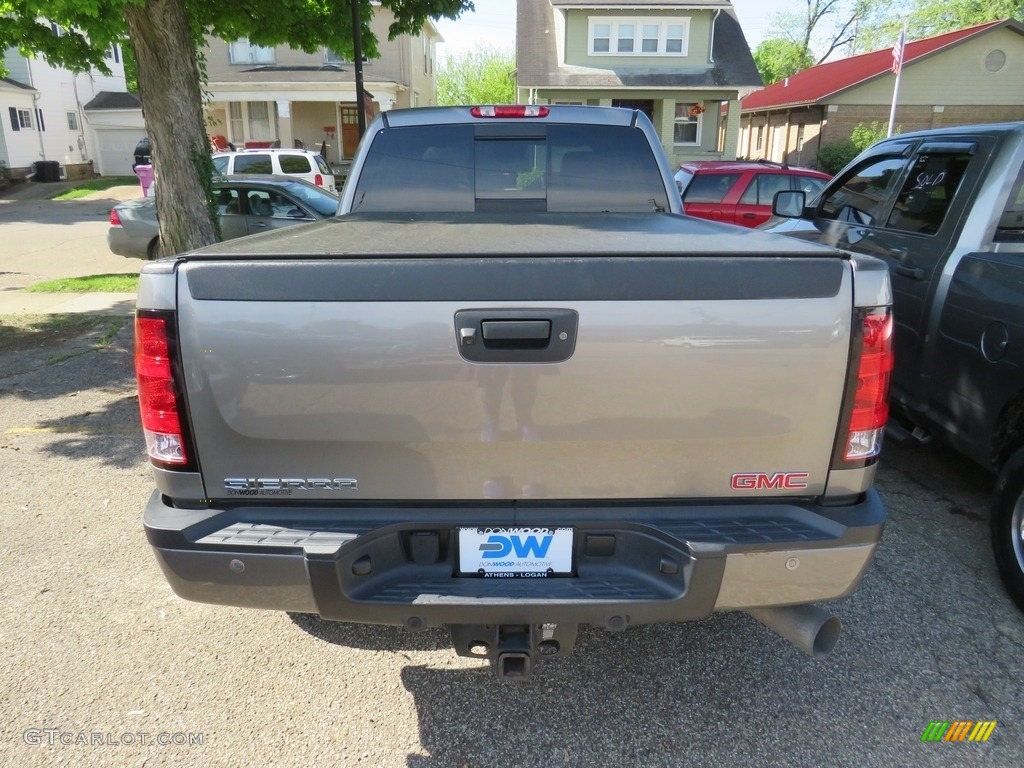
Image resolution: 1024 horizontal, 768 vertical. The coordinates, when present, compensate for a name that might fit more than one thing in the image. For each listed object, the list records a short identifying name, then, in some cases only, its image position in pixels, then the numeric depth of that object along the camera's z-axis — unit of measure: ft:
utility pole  30.94
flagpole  58.34
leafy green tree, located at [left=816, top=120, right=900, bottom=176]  88.48
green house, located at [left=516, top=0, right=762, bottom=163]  88.69
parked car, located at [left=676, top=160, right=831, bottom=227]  35.96
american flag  58.29
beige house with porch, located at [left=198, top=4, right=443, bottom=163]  97.50
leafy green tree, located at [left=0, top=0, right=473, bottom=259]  20.33
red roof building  93.40
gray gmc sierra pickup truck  6.79
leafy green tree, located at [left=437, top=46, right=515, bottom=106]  163.32
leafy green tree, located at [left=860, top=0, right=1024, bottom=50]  145.28
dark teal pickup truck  11.08
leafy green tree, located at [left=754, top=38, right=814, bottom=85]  197.16
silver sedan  34.83
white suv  53.98
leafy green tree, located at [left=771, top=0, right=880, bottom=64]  178.08
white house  104.37
